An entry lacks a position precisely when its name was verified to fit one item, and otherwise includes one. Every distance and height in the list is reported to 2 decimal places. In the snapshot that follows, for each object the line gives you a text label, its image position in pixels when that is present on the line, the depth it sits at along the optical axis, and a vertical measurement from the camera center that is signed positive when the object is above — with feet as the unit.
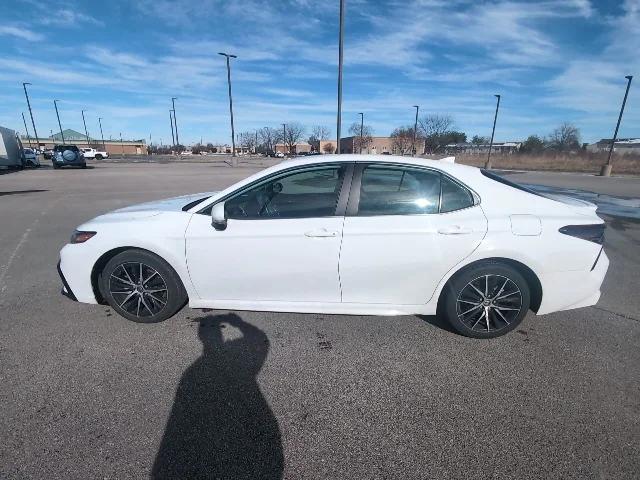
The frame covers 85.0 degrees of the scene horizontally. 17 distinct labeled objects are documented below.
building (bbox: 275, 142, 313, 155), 383.35 -8.99
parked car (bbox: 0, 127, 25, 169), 78.64 -3.34
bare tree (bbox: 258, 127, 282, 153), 352.79 +1.28
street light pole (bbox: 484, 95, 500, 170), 115.55 +8.59
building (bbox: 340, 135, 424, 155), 243.85 -3.67
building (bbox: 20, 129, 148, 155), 320.91 -6.92
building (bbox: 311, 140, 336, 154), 322.51 -6.10
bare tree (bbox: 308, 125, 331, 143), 353.72 +1.43
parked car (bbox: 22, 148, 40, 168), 99.14 -6.46
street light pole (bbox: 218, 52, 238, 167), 101.88 +15.93
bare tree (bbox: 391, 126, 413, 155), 267.16 +0.73
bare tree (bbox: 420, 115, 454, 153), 276.00 +2.58
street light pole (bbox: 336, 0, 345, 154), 39.24 +8.96
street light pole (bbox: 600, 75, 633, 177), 79.71 +1.20
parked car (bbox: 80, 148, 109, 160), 188.44 -9.35
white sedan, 9.43 -2.86
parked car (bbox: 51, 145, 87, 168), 92.38 -5.19
